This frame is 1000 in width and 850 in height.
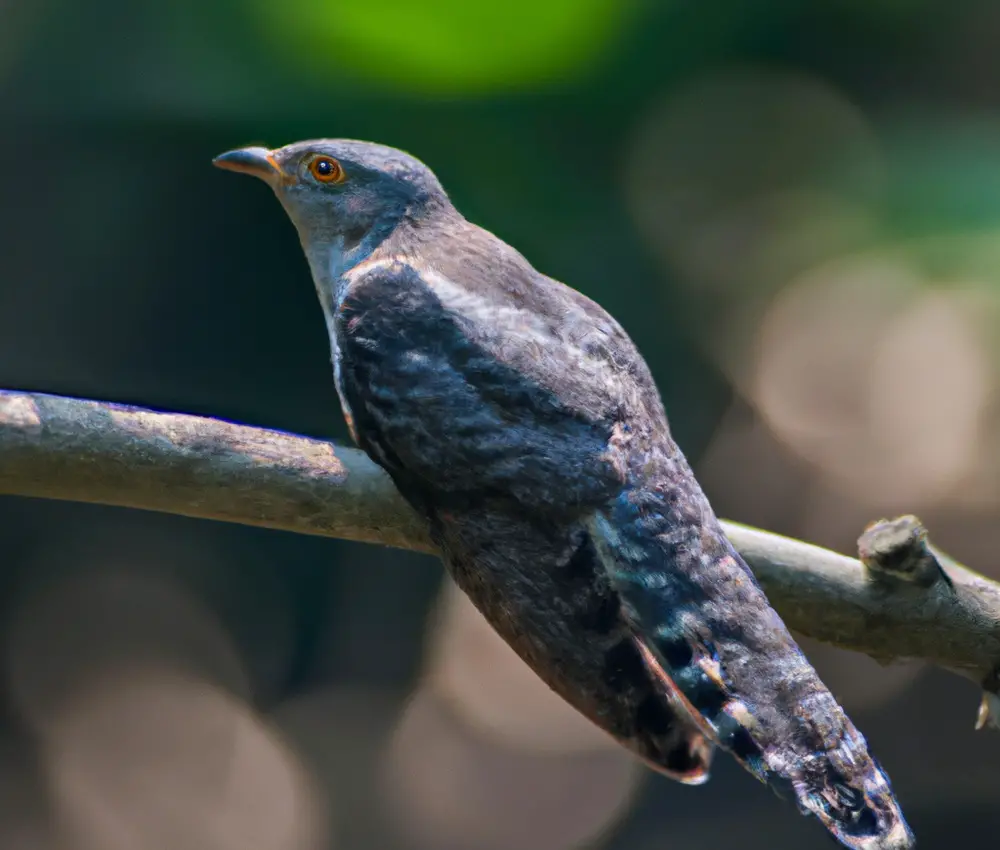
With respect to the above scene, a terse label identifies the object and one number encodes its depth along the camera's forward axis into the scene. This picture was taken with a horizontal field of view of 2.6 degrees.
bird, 5.35
